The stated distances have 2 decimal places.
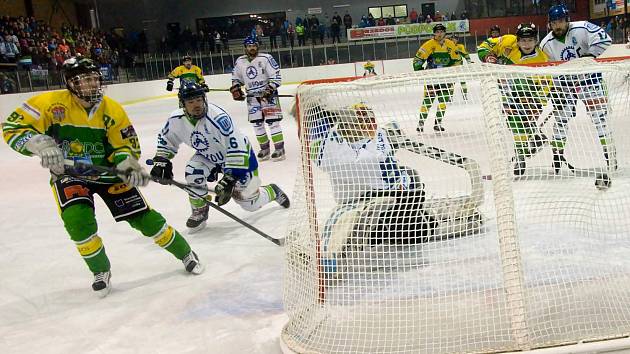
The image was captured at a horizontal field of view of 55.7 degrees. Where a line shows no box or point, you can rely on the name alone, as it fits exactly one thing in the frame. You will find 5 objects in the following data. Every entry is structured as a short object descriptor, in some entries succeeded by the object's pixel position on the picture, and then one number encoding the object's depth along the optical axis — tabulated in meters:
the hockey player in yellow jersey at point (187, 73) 8.12
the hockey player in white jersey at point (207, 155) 2.92
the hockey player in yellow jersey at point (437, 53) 6.09
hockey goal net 1.75
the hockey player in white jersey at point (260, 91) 5.59
